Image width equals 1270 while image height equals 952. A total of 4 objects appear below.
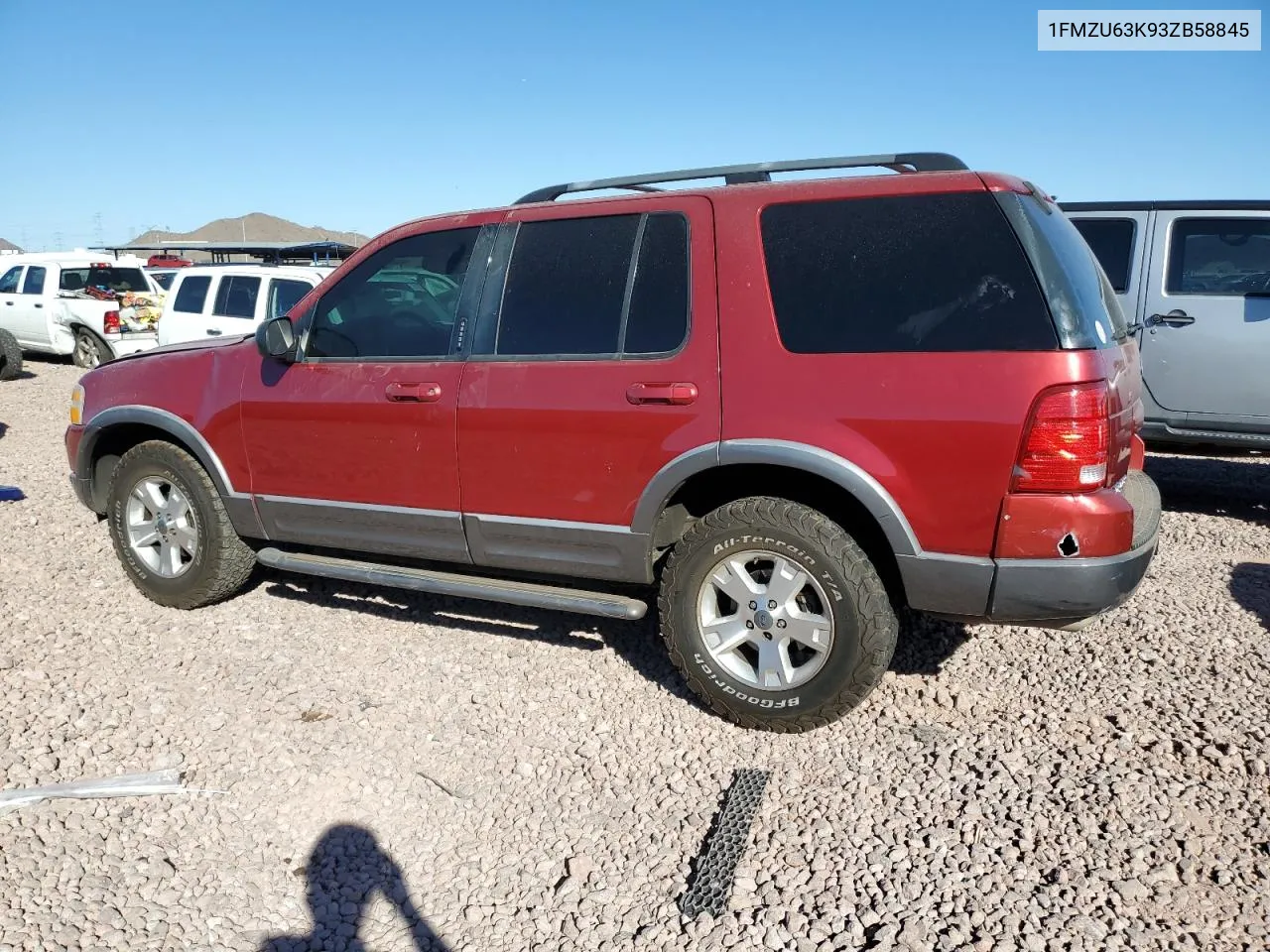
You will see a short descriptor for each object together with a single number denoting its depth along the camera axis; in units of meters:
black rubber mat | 2.64
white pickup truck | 14.70
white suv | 9.93
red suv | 3.00
